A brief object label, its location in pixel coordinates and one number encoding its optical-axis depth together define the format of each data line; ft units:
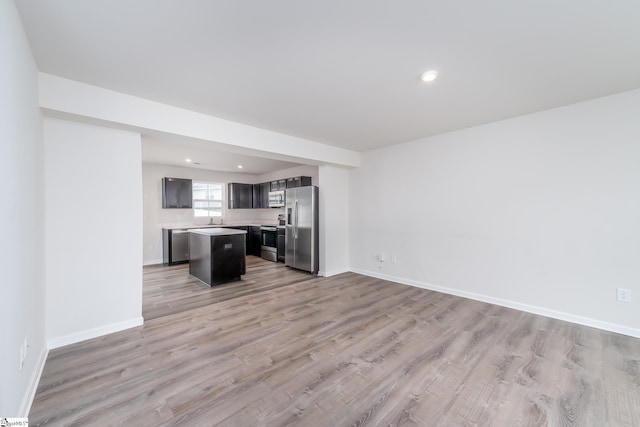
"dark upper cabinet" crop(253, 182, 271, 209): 25.34
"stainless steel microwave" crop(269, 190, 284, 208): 22.97
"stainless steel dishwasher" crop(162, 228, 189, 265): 19.93
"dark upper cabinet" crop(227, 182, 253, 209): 24.98
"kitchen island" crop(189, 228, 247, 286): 14.39
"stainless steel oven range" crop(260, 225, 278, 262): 21.54
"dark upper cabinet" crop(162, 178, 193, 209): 21.06
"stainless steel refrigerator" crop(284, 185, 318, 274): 17.01
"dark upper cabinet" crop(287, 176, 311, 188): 20.74
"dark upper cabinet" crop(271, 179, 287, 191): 22.48
